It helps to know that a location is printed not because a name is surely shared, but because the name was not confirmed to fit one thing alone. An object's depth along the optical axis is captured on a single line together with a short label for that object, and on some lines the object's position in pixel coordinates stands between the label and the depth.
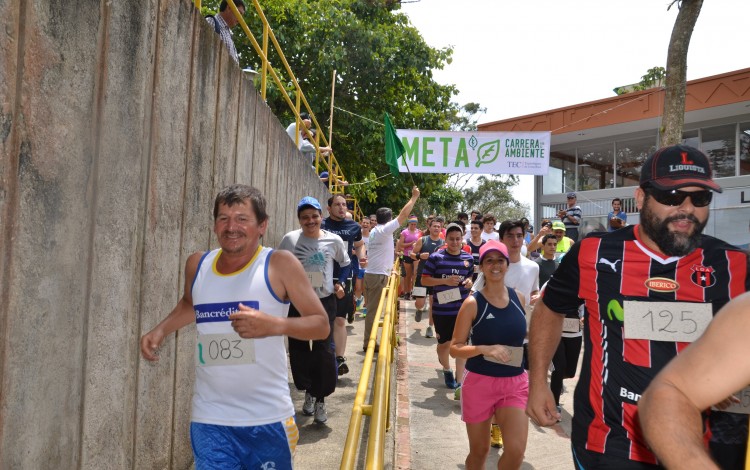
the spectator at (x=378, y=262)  9.76
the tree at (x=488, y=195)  59.84
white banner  15.07
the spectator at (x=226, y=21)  6.11
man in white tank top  2.94
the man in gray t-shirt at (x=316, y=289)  5.89
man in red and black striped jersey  2.75
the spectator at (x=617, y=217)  10.52
